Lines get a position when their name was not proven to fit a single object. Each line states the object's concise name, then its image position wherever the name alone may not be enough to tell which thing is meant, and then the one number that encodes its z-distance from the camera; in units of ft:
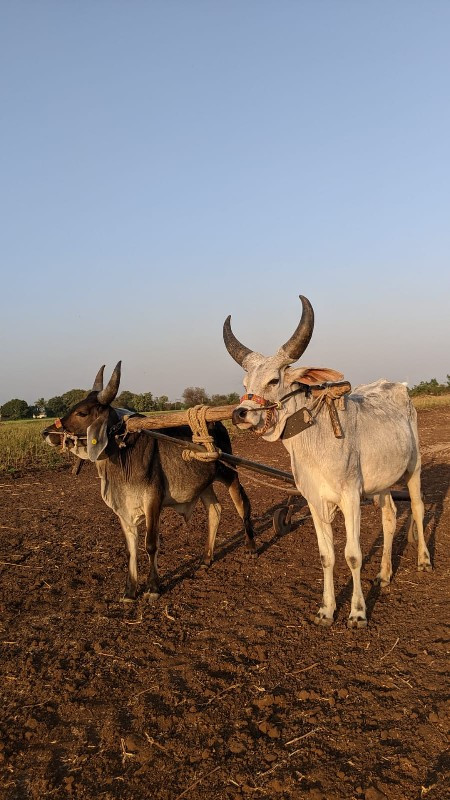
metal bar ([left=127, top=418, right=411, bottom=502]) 19.84
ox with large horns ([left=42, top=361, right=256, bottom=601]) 19.39
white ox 16.17
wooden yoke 19.76
